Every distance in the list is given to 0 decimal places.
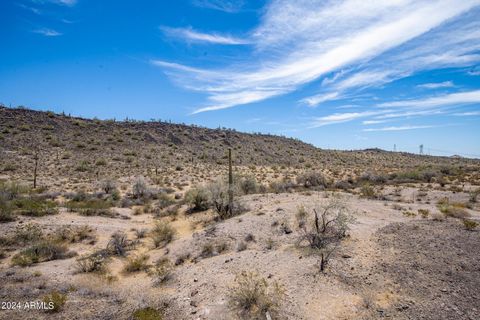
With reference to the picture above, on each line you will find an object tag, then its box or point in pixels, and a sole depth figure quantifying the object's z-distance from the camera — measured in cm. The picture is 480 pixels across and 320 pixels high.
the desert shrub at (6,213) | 1513
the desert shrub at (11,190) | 1812
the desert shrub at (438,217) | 1415
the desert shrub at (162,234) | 1370
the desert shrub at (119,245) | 1242
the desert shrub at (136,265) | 1074
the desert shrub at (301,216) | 1332
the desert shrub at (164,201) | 2172
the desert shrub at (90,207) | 1825
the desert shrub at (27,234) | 1301
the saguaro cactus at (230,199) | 1753
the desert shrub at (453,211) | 1548
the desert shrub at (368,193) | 2338
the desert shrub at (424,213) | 1530
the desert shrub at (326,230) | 1054
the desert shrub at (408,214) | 1564
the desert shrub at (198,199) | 1997
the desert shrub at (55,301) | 782
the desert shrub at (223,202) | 1748
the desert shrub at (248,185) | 2591
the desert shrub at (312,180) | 3073
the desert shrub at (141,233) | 1490
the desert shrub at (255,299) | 713
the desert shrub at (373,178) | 3338
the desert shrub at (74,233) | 1383
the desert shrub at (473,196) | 2074
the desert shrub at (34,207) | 1658
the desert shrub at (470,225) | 1232
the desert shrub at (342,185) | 2961
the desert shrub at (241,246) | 1165
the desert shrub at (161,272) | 958
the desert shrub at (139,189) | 2516
